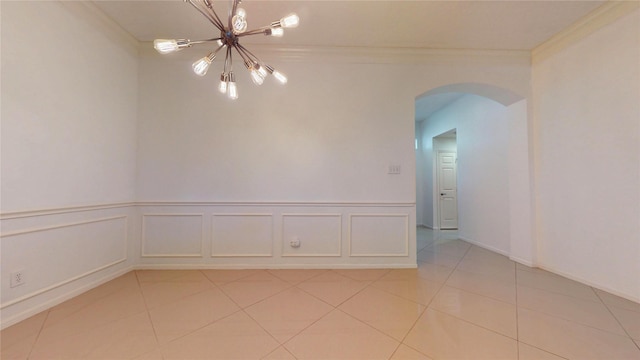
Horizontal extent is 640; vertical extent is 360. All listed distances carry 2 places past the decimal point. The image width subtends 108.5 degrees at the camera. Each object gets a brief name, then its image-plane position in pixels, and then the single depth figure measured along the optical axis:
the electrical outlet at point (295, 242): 2.97
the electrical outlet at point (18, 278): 1.78
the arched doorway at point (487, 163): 3.16
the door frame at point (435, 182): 5.65
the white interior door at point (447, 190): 5.66
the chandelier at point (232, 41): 1.42
